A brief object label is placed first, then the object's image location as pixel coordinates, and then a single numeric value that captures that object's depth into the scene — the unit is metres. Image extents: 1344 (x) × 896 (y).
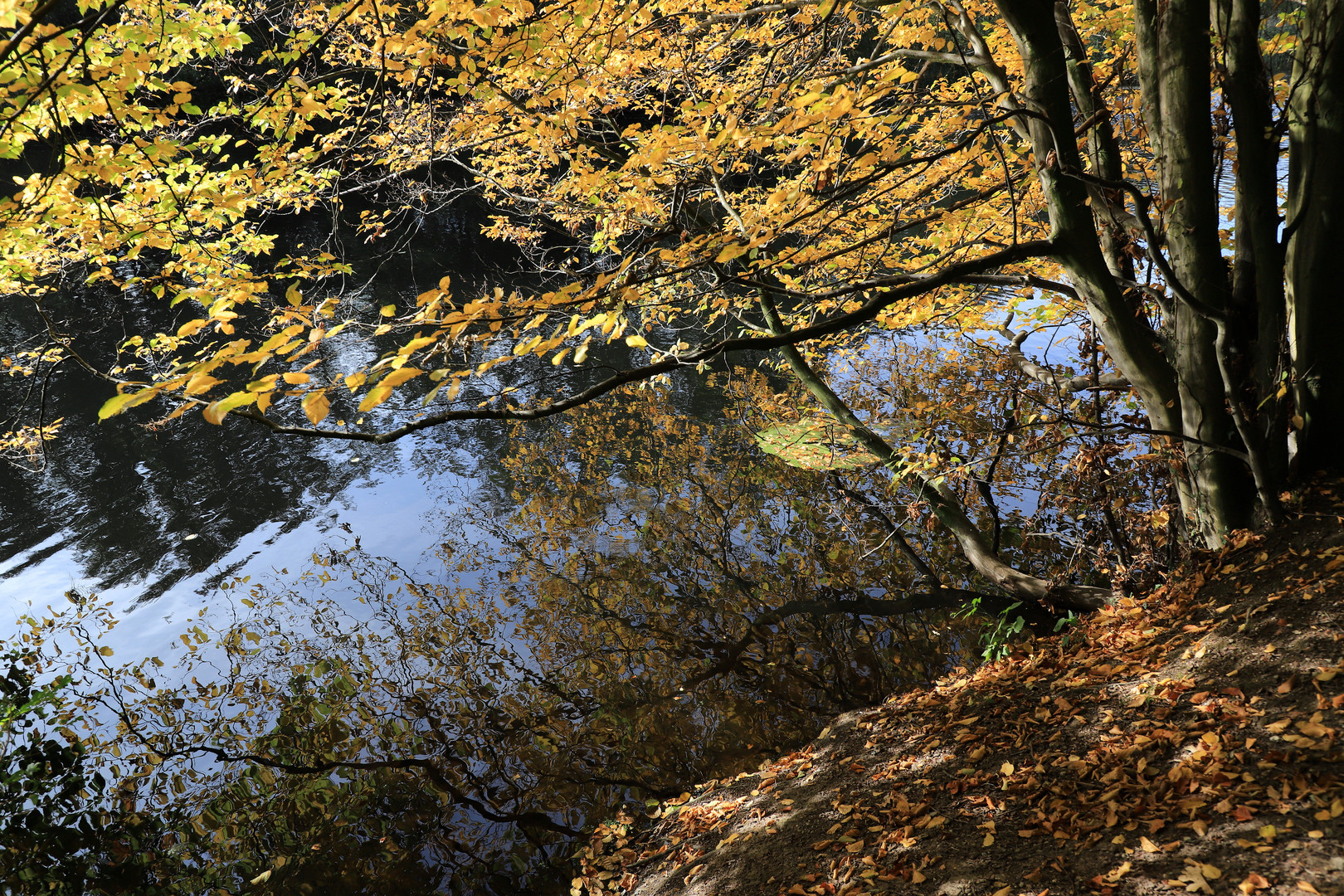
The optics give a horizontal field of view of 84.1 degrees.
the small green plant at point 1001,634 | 5.55
